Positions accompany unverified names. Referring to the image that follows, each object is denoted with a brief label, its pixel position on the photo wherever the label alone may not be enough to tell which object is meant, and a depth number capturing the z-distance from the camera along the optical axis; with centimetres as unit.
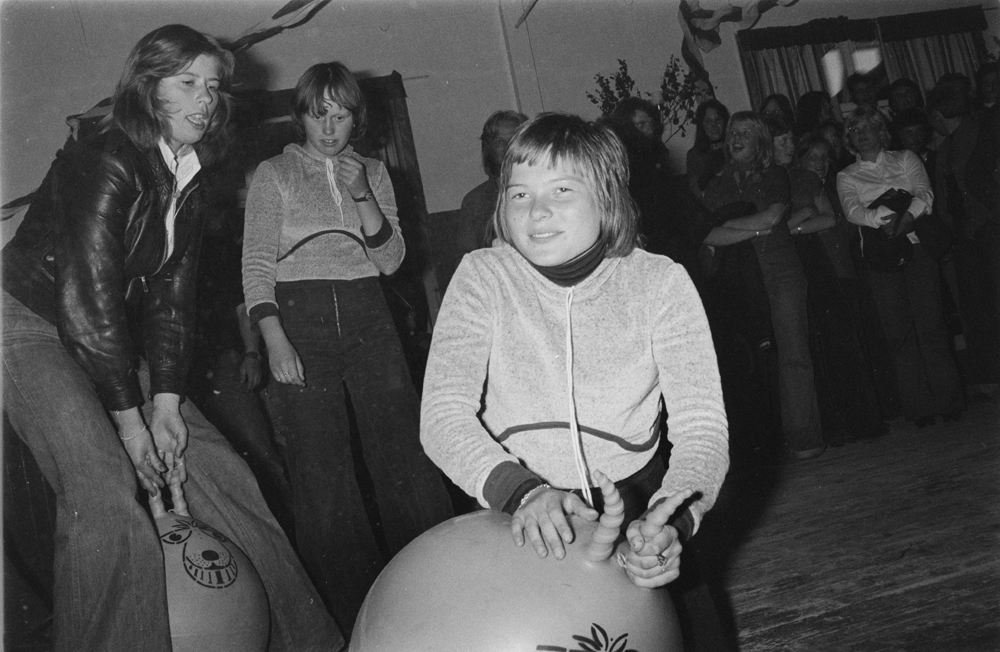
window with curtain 667
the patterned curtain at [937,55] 704
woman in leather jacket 187
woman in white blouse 447
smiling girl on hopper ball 144
